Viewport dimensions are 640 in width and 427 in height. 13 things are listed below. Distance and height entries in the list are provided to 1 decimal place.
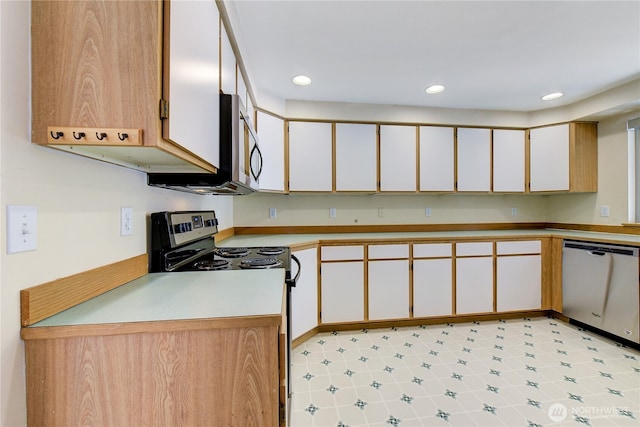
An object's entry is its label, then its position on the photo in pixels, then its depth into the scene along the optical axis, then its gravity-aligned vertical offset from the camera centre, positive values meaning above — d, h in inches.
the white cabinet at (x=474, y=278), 106.8 -25.1
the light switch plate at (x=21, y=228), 25.6 -1.3
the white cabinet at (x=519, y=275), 109.3 -24.8
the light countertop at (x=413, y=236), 91.4 -8.7
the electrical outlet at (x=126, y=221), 42.6 -1.1
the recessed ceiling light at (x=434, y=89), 99.1 +45.3
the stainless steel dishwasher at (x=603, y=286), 86.0 -25.0
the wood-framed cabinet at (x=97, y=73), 27.8 +14.3
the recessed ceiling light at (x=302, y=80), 91.6 +45.1
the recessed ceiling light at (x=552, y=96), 104.1 +45.0
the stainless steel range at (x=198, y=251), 50.9 -8.6
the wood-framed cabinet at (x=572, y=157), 113.2 +23.1
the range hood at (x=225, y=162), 50.7 +9.7
